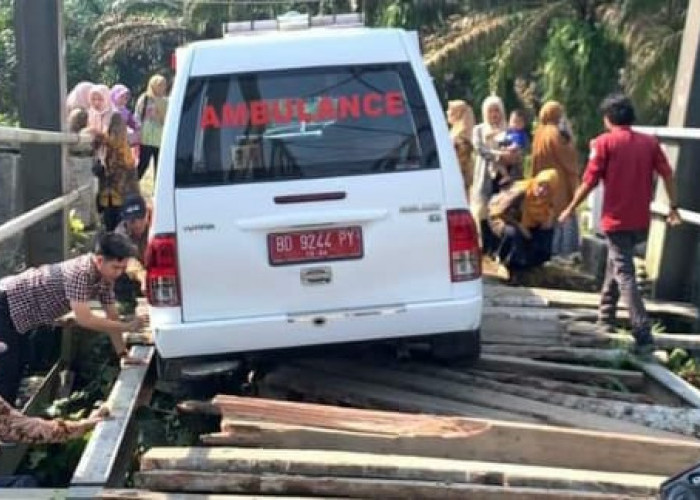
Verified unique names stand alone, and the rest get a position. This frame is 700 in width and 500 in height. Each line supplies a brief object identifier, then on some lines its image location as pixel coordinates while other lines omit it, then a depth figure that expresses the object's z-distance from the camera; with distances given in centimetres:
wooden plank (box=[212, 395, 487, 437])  542
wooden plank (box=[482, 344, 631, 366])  722
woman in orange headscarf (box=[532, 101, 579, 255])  994
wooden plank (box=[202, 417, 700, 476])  519
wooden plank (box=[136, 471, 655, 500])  484
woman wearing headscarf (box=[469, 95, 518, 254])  1001
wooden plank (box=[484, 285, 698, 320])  846
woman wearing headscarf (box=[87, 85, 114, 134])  1087
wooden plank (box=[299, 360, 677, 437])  579
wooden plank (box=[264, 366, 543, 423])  601
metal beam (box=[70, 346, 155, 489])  519
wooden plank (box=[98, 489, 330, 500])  492
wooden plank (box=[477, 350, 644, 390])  688
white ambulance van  594
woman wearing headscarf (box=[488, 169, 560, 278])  922
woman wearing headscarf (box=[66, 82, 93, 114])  1173
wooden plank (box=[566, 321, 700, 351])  762
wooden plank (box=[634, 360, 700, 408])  639
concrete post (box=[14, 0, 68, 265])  891
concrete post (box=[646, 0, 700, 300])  879
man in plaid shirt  603
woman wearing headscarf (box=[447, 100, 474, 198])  1045
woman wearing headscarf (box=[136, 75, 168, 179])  1177
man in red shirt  743
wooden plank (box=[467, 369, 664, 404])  650
